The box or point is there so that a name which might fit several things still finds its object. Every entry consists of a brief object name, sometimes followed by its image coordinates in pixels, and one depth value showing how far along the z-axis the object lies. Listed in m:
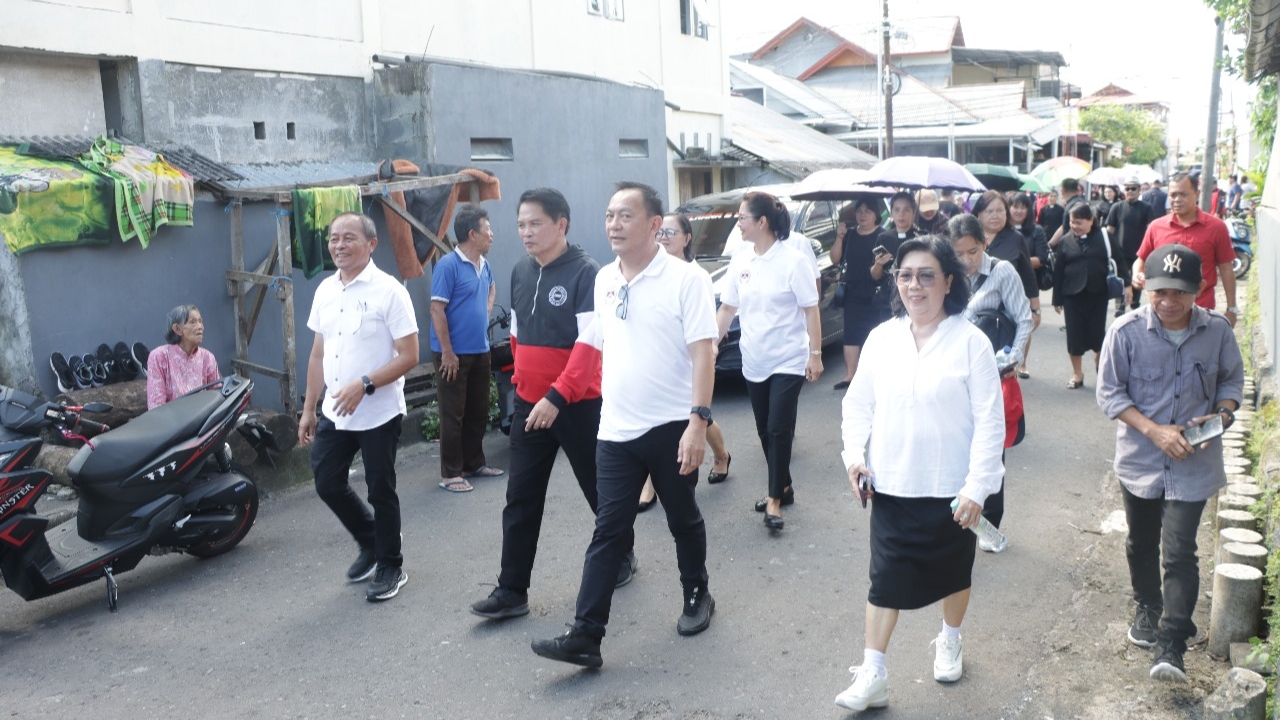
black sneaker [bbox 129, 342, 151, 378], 8.03
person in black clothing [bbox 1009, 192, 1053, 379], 10.31
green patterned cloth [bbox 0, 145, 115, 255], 7.17
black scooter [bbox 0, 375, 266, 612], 5.15
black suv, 11.18
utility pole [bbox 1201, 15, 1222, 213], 21.38
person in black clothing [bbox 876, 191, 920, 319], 9.55
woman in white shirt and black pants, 6.32
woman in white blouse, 3.83
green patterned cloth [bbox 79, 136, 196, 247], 7.79
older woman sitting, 6.75
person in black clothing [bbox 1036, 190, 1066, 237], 14.75
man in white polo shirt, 4.47
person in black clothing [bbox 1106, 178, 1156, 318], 11.91
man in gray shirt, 4.14
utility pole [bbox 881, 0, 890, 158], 26.39
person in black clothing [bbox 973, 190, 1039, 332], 8.38
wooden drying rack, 8.27
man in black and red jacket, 4.86
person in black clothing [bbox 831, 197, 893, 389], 9.78
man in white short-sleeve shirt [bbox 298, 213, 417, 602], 5.31
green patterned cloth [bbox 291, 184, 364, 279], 8.43
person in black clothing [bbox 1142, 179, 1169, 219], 16.75
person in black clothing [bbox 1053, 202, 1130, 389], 9.56
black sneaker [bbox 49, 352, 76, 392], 7.49
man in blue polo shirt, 7.50
